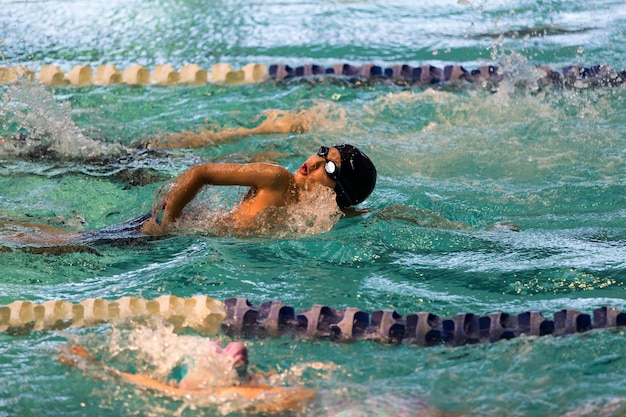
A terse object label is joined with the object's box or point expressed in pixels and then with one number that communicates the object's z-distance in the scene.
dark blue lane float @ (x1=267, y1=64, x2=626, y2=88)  12.57
